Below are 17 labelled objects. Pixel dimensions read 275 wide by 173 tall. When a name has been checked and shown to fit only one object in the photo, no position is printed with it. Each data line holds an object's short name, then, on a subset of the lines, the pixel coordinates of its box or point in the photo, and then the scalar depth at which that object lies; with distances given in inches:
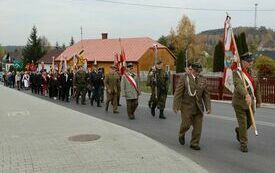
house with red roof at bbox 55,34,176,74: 2349.9
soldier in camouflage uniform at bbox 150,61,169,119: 552.4
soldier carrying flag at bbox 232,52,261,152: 344.2
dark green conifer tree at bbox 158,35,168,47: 3346.5
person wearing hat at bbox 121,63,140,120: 551.2
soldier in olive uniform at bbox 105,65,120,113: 644.4
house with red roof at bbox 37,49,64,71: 3558.6
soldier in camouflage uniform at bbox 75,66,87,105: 816.3
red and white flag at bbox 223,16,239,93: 373.4
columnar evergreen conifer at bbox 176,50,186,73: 1887.3
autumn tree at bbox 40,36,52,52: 6478.8
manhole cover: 373.3
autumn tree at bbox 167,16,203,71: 3043.8
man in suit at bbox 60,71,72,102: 912.3
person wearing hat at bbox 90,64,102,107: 774.3
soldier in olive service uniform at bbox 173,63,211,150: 360.8
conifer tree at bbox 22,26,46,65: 3708.2
